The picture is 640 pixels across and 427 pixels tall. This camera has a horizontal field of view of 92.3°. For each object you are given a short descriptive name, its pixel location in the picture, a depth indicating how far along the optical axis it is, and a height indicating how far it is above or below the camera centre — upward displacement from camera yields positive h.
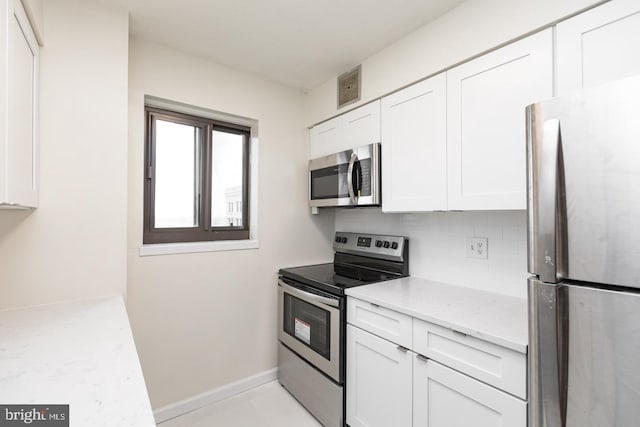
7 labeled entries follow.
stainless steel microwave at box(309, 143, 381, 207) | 1.96 +0.26
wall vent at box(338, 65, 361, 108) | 2.11 +0.91
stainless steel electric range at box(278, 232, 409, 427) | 1.82 -0.66
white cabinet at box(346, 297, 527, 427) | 1.14 -0.73
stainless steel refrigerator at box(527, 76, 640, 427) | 0.71 -0.11
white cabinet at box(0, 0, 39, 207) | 0.95 +0.38
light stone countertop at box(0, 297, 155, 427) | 0.66 -0.41
